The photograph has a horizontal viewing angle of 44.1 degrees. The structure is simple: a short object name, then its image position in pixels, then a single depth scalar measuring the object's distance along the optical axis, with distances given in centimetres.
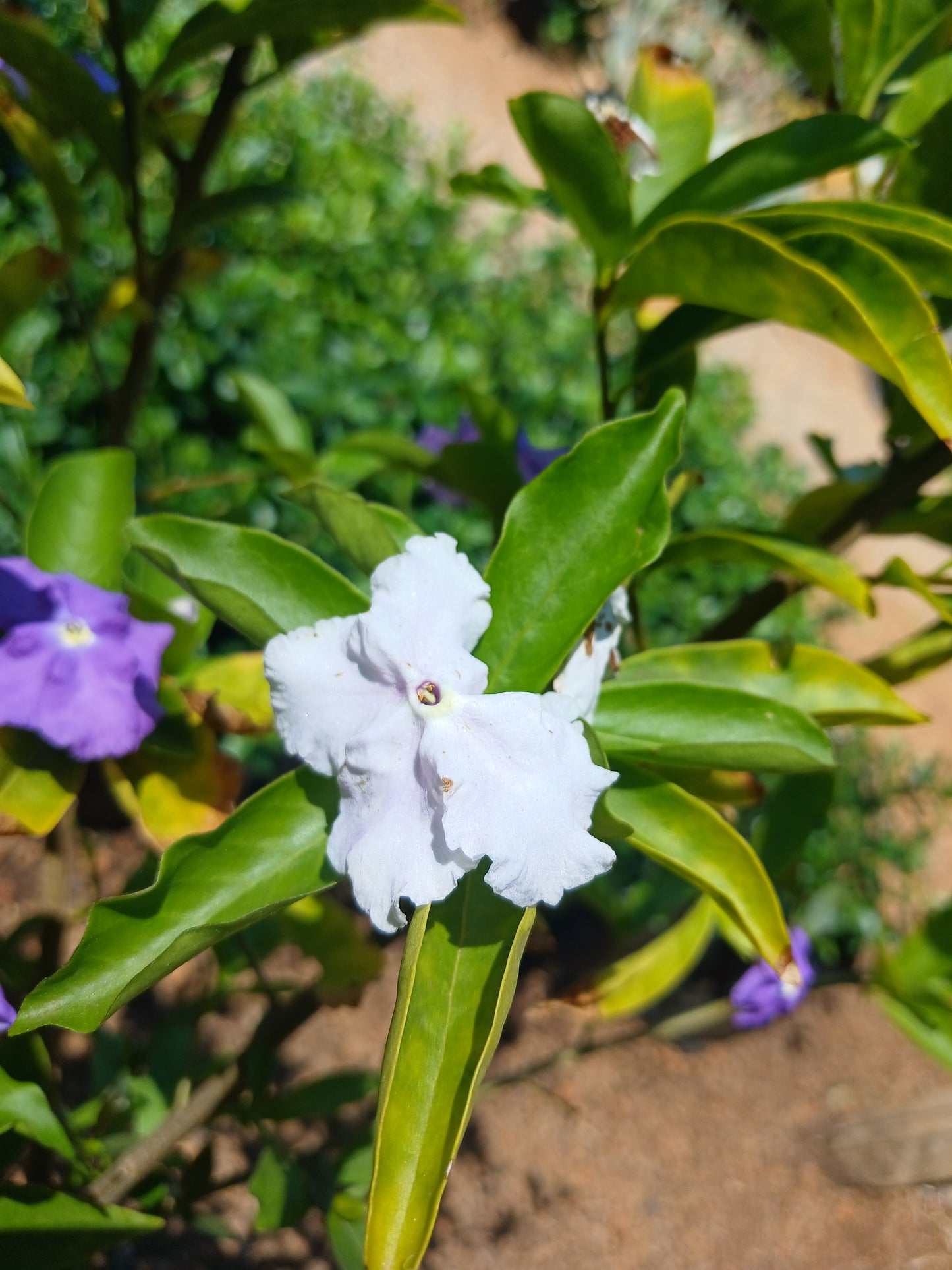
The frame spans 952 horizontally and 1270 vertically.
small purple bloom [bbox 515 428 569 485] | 24
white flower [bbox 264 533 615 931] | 14
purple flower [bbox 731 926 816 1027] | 31
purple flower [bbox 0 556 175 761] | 19
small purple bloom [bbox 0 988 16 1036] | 17
